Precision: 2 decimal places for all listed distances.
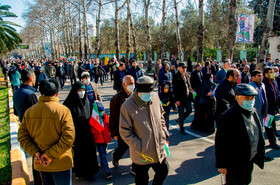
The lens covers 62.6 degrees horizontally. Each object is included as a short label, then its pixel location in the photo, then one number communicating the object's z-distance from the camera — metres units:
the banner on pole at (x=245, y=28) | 13.54
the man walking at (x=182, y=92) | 6.16
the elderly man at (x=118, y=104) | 3.94
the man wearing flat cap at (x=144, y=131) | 2.75
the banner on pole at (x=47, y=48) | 41.16
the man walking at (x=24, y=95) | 3.79
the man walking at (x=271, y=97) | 5.21
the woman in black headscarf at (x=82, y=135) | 3.85
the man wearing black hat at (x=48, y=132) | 2.58
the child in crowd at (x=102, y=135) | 4.07
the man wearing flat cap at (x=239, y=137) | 2.65
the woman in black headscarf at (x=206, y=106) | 6.41
